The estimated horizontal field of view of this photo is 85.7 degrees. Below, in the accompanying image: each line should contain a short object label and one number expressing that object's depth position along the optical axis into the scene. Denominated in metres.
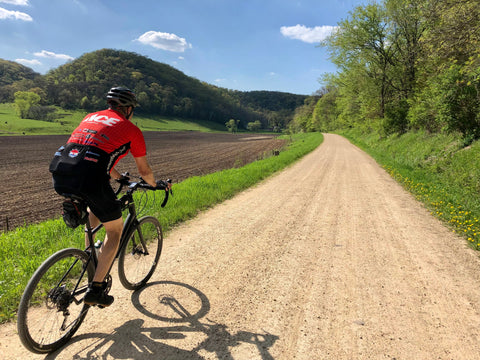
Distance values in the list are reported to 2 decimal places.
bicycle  2.36
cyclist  2.47
